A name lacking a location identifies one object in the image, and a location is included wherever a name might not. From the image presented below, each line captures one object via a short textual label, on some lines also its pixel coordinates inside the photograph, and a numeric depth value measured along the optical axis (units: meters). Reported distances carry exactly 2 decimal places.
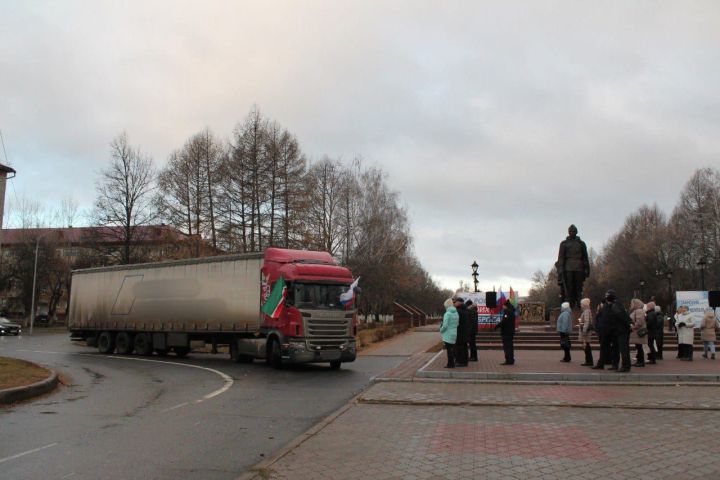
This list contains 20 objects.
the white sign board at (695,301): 28.33
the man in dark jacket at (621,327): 13.48
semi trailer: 18.25
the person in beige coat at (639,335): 14.86
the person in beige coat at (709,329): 17.50
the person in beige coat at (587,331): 15.13
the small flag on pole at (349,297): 18.75
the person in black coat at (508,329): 15.56
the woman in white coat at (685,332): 16.97
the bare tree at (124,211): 49.09
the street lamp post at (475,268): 34.66
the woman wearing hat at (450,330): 14.95
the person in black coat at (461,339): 15.79
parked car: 47.19
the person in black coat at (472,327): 16.75
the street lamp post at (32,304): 53.50
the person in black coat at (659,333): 17.64
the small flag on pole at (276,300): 18.38
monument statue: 21.59
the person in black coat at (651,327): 15.86
